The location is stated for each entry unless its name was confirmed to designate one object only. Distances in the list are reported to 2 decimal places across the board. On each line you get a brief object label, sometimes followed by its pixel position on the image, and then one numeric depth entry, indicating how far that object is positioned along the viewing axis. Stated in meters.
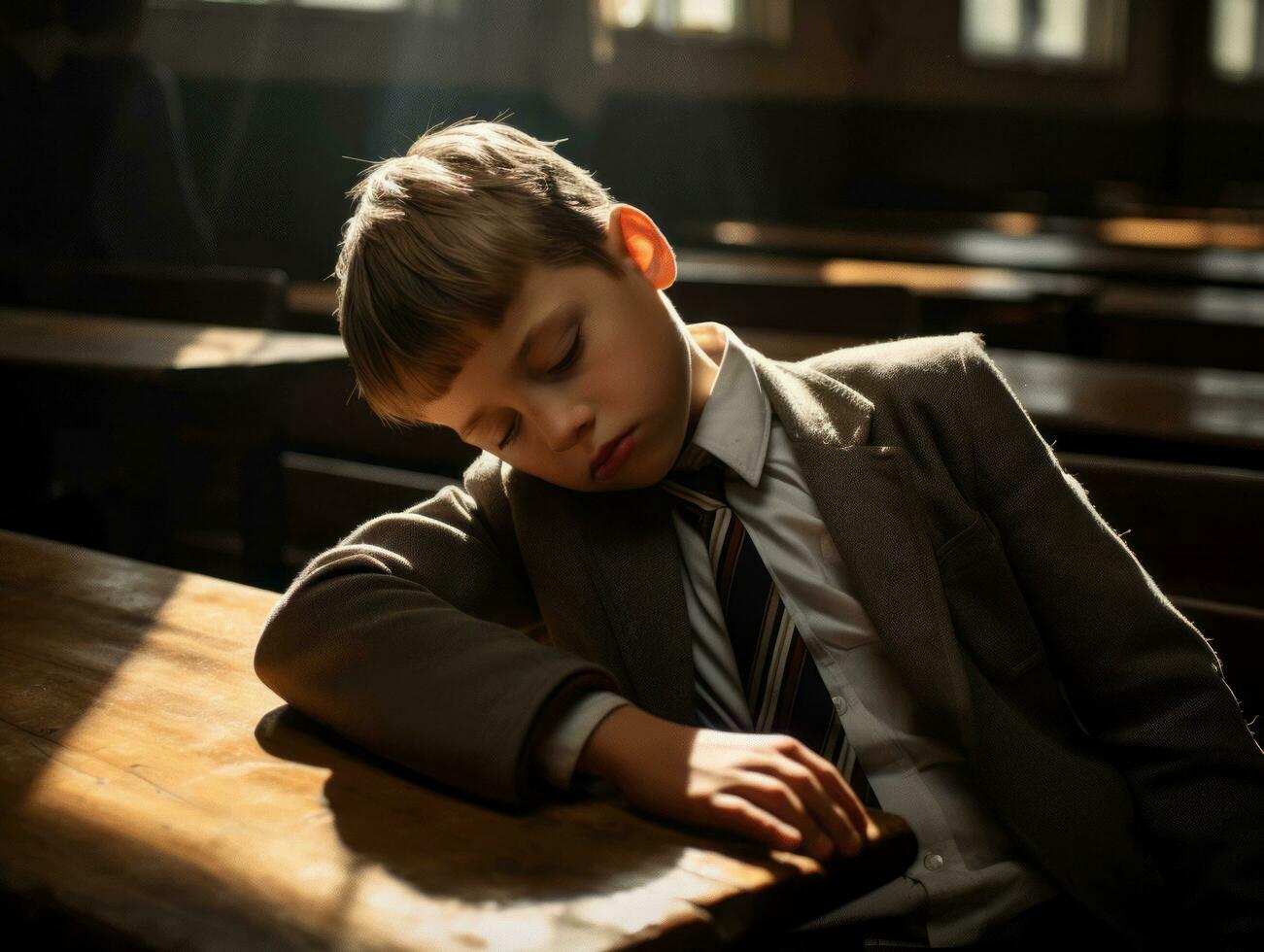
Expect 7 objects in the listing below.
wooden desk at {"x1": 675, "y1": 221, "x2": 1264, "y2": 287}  4.55
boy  1.06
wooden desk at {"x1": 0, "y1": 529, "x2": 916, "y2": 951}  0.68
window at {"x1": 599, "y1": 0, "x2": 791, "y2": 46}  9.02
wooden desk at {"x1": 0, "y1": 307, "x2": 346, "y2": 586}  2.11
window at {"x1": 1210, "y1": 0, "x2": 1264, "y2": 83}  13.28
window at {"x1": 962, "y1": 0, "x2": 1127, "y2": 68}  11.95
